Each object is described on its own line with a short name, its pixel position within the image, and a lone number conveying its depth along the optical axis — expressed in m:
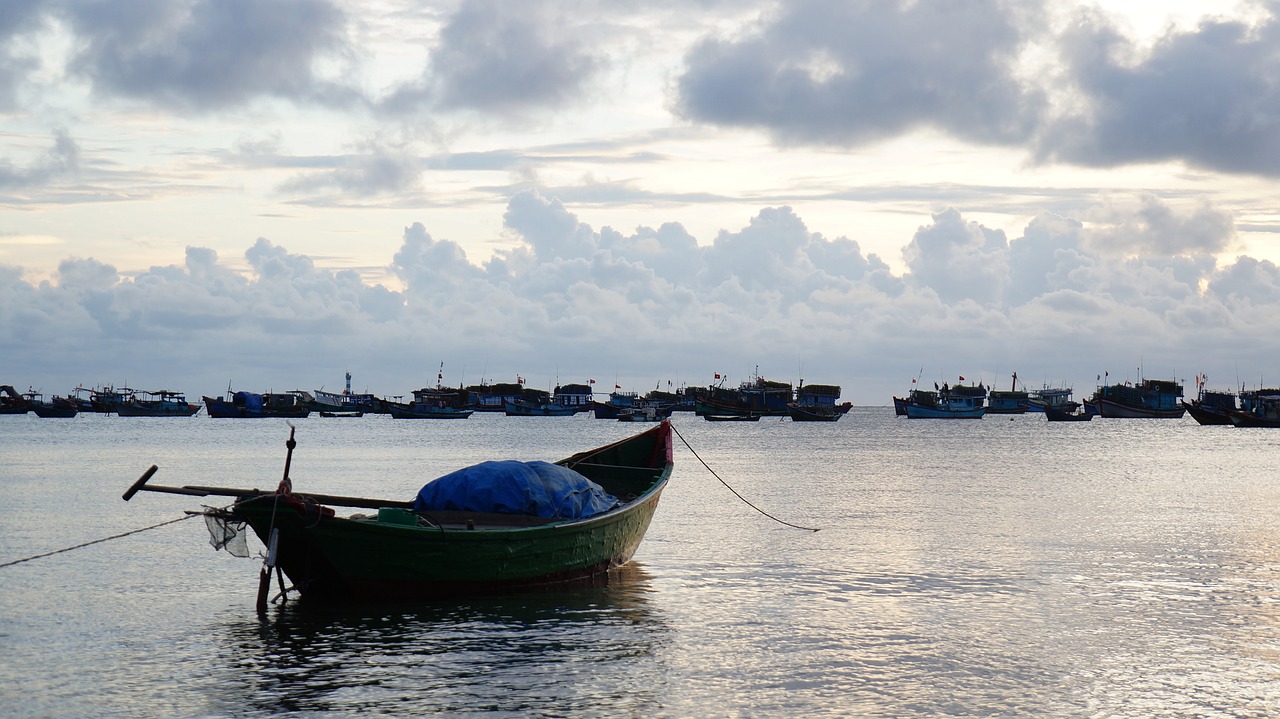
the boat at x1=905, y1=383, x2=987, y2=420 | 172.75
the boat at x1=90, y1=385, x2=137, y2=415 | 183.60
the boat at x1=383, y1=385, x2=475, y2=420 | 184.25
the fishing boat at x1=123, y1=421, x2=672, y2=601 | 18.42
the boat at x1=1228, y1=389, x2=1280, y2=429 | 129.25
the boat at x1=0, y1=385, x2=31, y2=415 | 187.00
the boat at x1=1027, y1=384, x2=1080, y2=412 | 176.45
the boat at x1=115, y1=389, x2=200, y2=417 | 179.12
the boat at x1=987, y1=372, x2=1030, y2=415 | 187.75
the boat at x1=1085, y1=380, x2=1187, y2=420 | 159.88
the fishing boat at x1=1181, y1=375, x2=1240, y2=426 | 139.62
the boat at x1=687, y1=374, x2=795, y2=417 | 163.88
